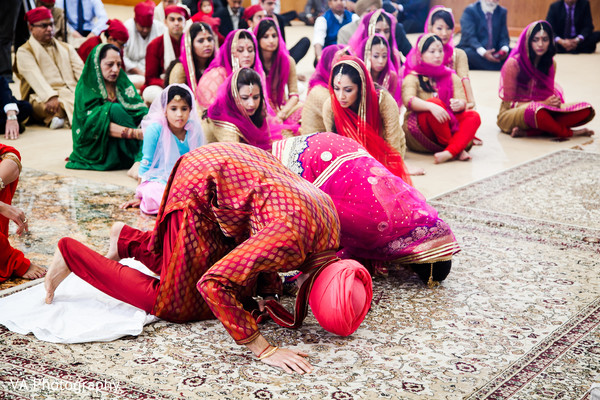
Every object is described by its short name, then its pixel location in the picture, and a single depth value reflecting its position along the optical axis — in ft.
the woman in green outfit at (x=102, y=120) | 15.08
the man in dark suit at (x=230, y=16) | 25.52
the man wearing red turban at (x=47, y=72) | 18.54
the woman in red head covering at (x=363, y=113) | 12.56
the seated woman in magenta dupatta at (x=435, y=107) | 16.19
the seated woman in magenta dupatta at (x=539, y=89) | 17.70
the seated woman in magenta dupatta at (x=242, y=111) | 13.37
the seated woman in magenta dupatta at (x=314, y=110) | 14.25
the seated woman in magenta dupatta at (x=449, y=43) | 17.42
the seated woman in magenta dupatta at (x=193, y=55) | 17.11
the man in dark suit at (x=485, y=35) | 29.17
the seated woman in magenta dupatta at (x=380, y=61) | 16.17
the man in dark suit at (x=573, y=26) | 32.37
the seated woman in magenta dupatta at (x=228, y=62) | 16.35
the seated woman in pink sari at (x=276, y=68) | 17.83
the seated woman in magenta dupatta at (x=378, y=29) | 18.95
